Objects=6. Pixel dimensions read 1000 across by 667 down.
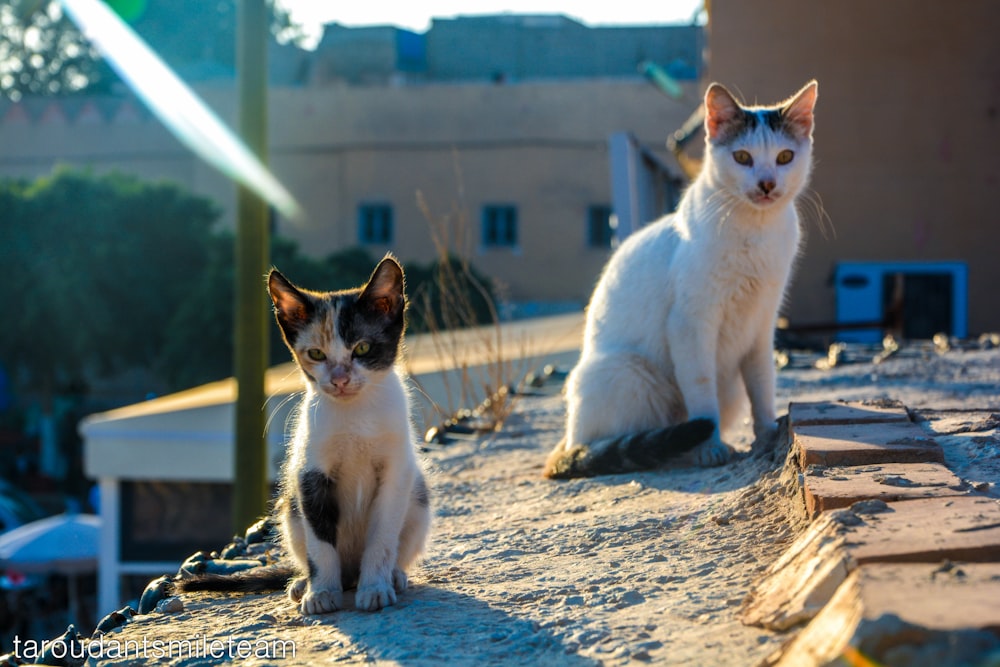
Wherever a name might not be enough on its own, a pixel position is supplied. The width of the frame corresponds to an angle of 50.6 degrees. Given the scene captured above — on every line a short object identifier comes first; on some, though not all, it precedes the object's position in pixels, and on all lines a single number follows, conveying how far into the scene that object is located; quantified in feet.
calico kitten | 10.55
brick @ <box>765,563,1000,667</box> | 6.33
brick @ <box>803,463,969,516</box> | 9.48
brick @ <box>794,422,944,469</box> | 10.99
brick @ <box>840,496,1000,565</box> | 7.72
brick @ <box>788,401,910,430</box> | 12.64
